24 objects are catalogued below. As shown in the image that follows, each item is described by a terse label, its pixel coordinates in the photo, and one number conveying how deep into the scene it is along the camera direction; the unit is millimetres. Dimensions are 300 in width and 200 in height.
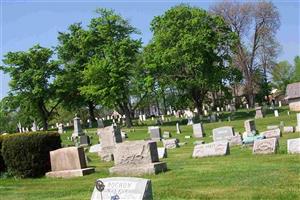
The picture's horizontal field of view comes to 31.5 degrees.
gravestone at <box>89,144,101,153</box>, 27522
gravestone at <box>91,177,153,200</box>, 7094
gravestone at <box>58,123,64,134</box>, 55809
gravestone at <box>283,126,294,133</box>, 27797
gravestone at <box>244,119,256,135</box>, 28569
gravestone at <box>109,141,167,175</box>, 14930
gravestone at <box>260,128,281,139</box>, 23077
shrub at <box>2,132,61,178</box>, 17406
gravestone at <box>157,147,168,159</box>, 20284
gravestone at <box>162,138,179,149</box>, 26078
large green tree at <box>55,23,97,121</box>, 66125
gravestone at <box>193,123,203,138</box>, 34188
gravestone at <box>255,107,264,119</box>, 49700
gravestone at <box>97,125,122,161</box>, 21938
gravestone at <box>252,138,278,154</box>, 16938
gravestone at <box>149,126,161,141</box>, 35381
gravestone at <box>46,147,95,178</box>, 16453
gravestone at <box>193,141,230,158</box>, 18359
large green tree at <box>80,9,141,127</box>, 58000
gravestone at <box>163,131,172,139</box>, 36756
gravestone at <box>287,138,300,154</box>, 16245
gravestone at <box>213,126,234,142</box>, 26084
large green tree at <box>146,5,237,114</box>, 56375
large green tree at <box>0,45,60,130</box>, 64750
